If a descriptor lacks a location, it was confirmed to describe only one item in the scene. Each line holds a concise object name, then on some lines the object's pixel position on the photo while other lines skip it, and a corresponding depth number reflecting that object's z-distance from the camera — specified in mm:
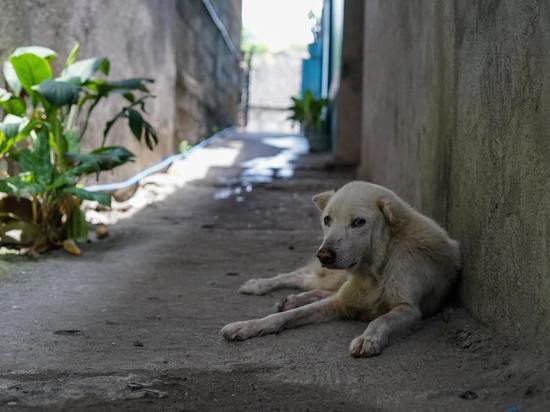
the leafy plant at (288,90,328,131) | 12422
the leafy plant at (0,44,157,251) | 4180
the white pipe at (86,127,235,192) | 6121
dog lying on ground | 2758
